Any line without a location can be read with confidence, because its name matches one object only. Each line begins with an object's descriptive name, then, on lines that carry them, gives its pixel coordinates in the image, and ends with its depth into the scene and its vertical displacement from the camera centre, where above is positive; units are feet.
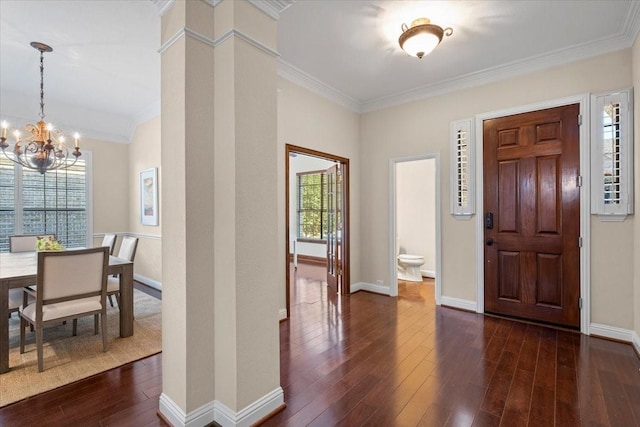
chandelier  10.76 +2.36
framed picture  16.06 +0.88
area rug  7.29 -4.09
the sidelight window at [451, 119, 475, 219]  12.35 +1.73
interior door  15.46 -0.92
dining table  7.79 -1.94
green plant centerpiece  10.65 -1.15
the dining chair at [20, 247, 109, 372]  7.84 -2.11
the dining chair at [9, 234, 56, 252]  13.11 -1.30
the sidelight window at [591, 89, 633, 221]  9.32 +1.74
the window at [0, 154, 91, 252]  14.98 +0.54
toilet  17.37 -3.30
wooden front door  10.41 -0.15
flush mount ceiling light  8.44 +4.97
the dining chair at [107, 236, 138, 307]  10.48 -1.63
